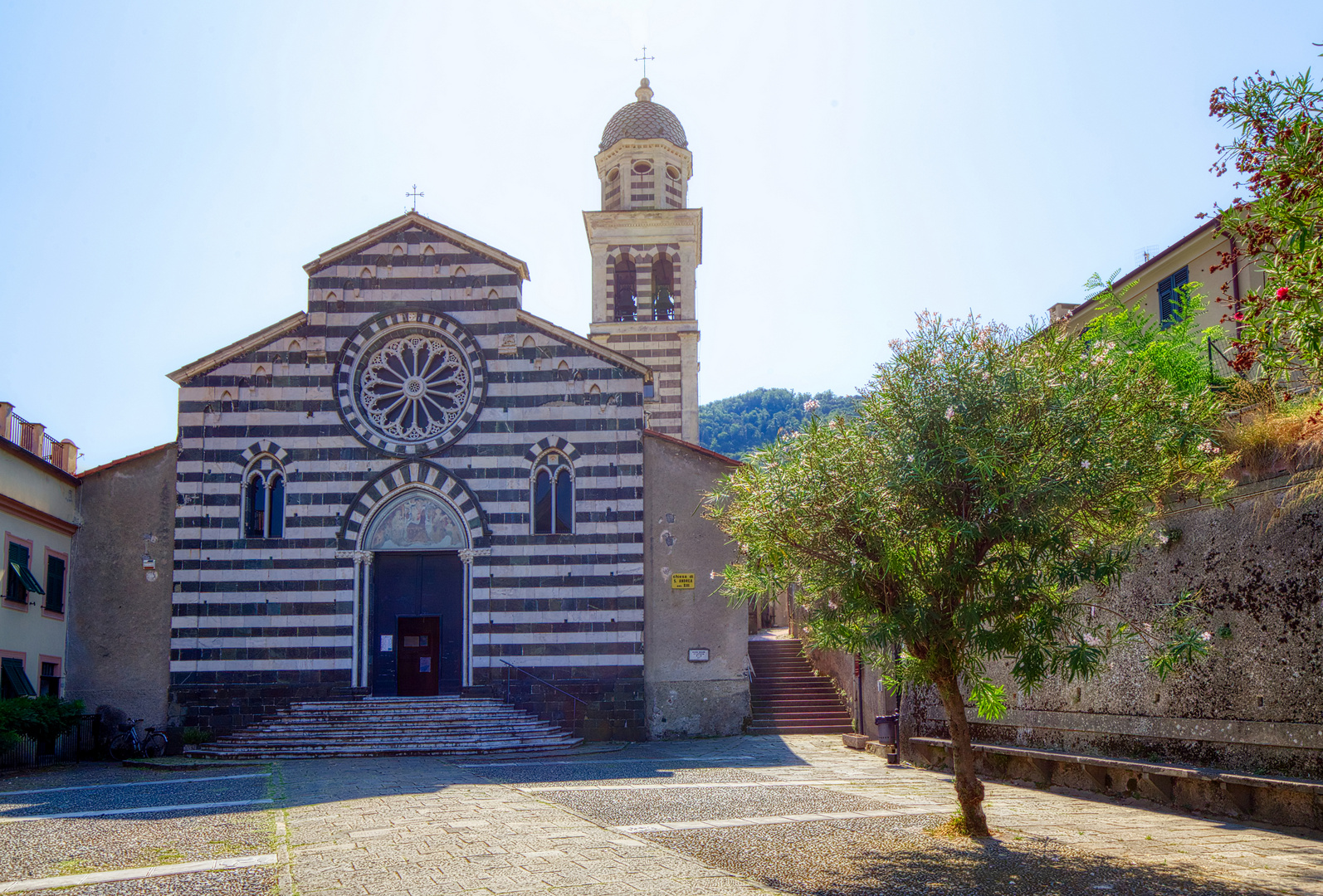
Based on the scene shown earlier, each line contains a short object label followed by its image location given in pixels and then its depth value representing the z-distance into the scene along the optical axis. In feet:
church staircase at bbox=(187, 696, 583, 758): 69.82
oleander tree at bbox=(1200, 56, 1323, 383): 22.04
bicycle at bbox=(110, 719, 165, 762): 73.05
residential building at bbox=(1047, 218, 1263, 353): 68.74
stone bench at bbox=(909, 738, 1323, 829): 35.55
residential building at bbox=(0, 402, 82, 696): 68.74
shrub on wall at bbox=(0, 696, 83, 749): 61.05
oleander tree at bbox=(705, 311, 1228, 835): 31.76
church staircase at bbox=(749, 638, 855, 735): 81.05
